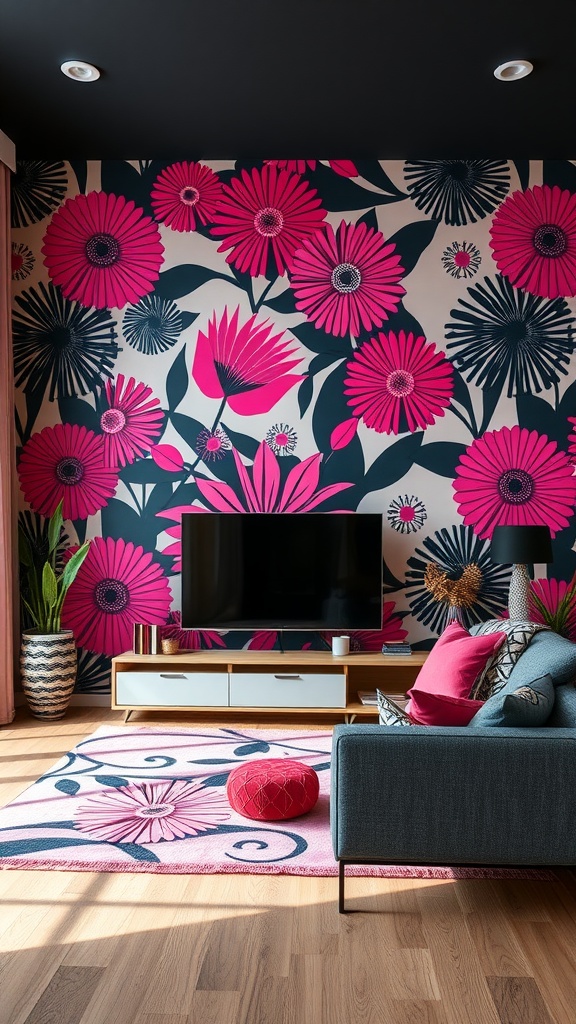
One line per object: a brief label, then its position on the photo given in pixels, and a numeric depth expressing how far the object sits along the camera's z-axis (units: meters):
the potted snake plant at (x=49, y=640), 4.52
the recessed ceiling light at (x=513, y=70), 3.71
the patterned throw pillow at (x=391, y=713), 2.59
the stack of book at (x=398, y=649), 4.54
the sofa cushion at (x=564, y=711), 2.42
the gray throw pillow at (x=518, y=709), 2.37
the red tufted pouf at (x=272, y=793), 2.95
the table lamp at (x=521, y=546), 4.13
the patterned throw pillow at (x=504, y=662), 3.07
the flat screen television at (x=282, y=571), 4.64
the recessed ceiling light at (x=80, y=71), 3.72
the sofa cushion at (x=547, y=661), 2.64
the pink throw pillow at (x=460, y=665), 3.04
